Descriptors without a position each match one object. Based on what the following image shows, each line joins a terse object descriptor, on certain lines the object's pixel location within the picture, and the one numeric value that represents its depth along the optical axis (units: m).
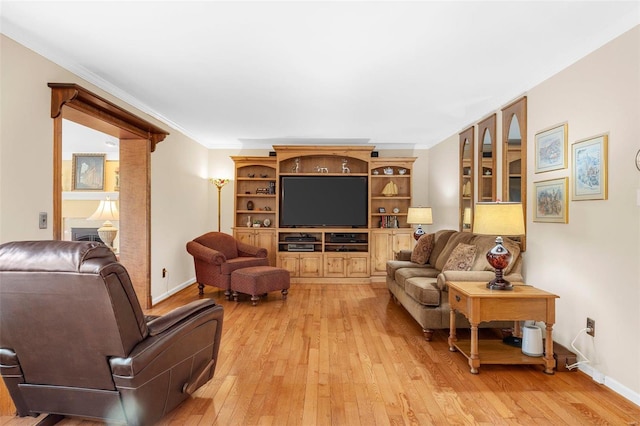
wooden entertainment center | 6.50
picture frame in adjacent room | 7.01
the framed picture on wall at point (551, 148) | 3.17
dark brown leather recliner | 1.72
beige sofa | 3.57
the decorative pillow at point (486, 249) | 3.59
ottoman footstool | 4.95
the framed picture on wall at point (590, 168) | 2.72
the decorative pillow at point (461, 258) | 3.89
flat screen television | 6.65
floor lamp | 6.82
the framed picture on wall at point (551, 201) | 3.14
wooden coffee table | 2.86
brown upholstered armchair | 5.24
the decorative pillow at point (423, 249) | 5.13
